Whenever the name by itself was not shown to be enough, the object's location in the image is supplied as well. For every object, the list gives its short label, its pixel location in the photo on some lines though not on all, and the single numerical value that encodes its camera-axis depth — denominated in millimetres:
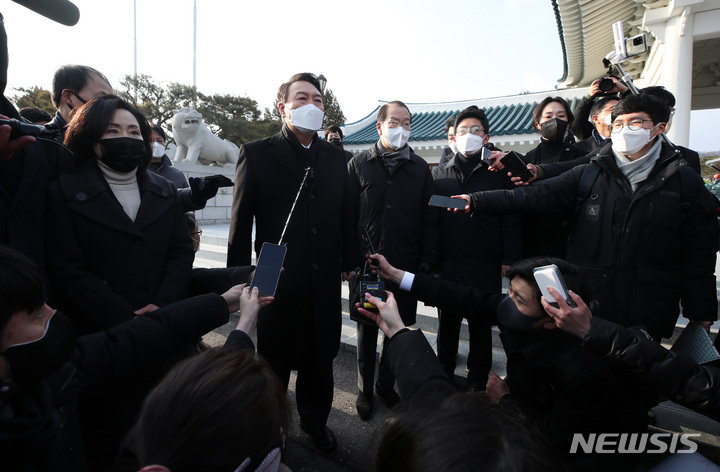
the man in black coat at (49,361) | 927
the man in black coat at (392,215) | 2668
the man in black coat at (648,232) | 2012
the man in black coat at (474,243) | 2844
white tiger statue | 10336
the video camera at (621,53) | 2643
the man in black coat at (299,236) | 2115
